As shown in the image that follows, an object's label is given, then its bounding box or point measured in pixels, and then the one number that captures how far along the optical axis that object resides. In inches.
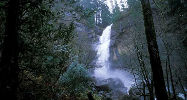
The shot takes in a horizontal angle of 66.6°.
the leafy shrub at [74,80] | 413.4
